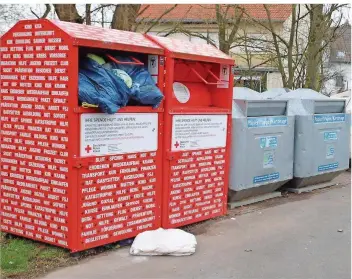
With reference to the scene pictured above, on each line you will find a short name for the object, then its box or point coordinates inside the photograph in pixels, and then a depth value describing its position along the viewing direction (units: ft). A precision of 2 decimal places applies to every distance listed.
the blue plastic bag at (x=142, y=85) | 15.78
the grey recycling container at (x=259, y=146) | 20.63
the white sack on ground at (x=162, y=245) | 15.40
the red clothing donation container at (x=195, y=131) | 17.22
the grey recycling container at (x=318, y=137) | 24.40
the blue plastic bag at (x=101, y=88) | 14.26
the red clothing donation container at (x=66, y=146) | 14.23
